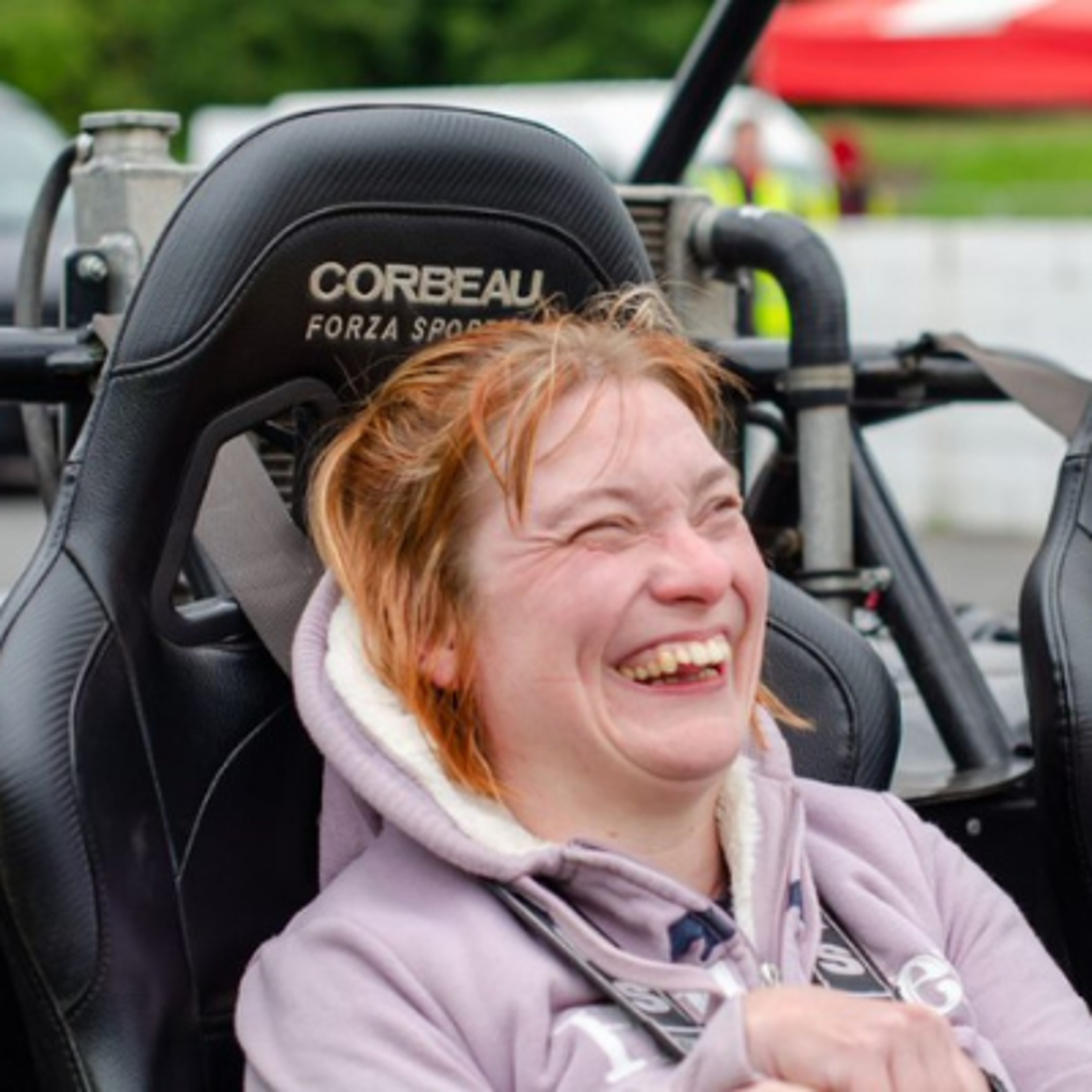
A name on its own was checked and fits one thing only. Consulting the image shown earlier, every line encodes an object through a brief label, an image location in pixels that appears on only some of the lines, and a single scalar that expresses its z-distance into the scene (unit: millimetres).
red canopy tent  11484
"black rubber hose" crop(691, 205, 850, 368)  3145
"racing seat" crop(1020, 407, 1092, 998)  2508
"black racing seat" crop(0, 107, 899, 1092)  2045
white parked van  16359
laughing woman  1979
